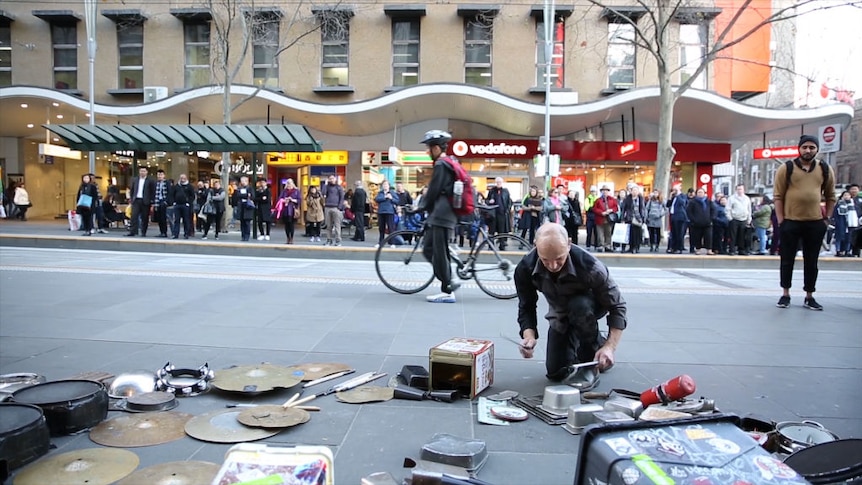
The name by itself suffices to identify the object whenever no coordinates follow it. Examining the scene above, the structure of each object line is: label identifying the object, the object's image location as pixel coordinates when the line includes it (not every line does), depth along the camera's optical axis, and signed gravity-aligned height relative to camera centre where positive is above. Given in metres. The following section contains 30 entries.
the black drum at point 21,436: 2.68 -1.05
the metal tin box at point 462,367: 3.84 -1.02
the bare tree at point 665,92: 16.97 +3.60
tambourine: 3.91 -1.15
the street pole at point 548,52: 18.22 +4.88
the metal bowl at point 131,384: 3.80 -1.13
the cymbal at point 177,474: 2.62 -1.18
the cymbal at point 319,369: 4.27 -1.16
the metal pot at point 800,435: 2.96 -1.13
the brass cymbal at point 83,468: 2.64 -1.18
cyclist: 6.97 +0.04
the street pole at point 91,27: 21.06 +6.32
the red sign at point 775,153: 22.72 +2.30
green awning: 17.83 +2.14
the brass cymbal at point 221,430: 3.15 -1.19
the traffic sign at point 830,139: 18.41 +2.32
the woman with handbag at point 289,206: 16.52 +0.09
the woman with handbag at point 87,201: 17.17 +0.20
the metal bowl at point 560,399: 3.55 -1.11
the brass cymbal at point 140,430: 3.11 -1.19
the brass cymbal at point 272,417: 3.31 -1.17
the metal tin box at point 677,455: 1.96 -0.83
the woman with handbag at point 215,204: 17.67 +0.15
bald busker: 3.74 -0.60
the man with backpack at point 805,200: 6.89 +0.15
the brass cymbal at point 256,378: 3.89 -1.13
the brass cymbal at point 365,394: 3.79 -1.18
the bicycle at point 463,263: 7.80 -0.69
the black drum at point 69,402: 3.16 -1.04
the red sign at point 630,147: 22.28 +2.41
